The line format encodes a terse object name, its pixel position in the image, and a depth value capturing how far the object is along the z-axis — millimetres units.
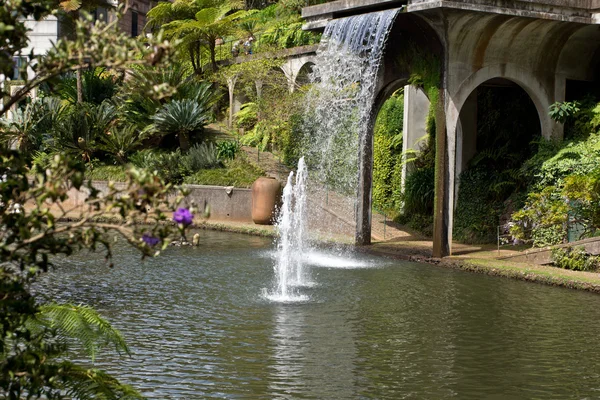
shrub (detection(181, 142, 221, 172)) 26391
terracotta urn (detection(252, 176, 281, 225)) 23250
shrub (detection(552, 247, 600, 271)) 16031
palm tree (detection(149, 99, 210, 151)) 27766
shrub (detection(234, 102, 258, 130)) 32594
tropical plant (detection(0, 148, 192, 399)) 3982
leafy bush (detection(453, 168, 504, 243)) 20703
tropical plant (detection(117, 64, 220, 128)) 28625
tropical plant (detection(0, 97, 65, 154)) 28125
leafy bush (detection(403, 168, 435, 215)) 22859
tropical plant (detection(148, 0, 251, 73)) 32438
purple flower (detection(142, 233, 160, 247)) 3980
